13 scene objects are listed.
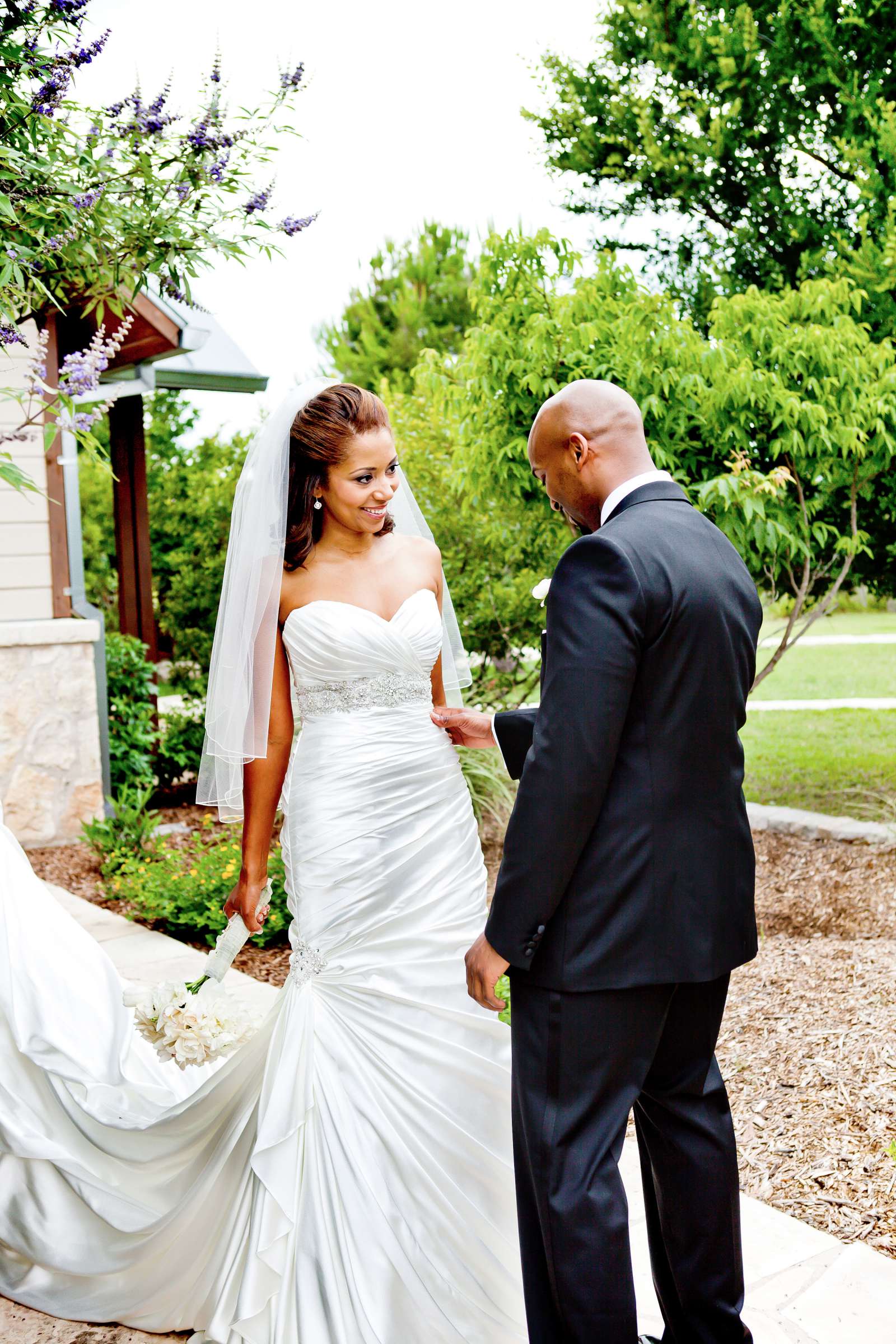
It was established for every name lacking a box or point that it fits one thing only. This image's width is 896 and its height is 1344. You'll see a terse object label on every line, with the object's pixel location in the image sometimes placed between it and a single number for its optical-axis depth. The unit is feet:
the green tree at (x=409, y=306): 77.00
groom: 6.29
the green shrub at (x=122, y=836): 22.21
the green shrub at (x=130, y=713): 27.37
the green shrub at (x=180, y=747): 29.86
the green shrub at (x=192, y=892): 18.17
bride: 7.88
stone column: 24.16
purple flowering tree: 8.71
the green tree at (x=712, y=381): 19.79
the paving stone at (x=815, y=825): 23.34
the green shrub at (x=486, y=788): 23.85
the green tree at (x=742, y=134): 25.58
